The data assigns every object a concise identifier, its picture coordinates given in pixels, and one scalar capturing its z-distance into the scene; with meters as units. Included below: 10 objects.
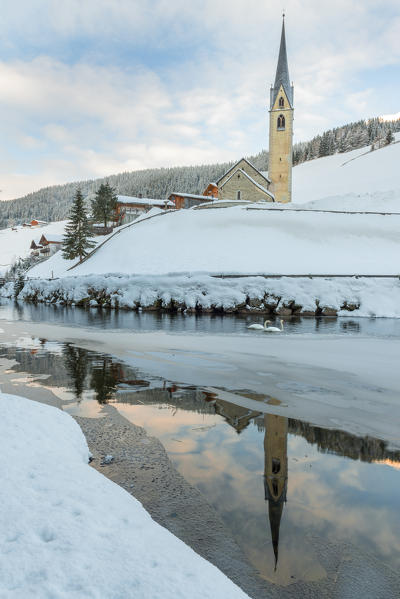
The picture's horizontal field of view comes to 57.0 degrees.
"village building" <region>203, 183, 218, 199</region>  70.53
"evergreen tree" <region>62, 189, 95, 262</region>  48.84
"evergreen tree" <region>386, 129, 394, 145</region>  103.76
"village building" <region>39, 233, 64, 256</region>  80.07
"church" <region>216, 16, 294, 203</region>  59.19
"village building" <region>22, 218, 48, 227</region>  143.88
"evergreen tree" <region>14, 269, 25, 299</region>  49.62
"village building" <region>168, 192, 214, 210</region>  66.94
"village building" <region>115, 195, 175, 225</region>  70.75
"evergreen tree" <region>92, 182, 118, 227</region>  58.67
